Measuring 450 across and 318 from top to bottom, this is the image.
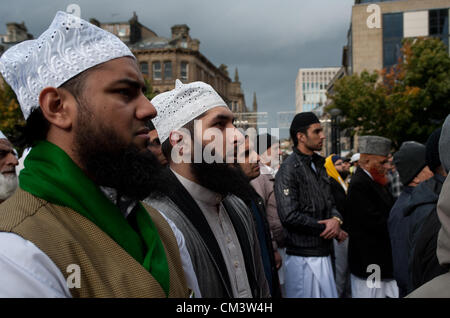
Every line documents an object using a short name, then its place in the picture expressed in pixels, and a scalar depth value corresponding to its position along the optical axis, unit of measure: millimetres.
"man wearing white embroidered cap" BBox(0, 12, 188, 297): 1186
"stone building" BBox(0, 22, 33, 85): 47156
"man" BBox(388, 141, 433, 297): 3889
